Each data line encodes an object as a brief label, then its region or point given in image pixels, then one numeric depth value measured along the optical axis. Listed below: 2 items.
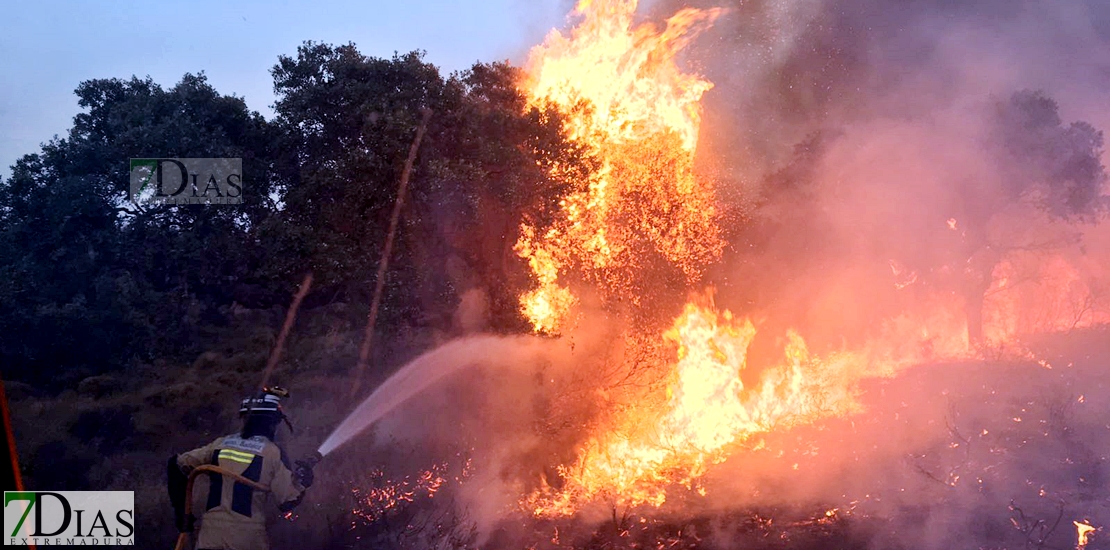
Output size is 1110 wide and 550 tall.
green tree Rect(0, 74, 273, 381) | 15.32
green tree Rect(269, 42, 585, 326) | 11.81
